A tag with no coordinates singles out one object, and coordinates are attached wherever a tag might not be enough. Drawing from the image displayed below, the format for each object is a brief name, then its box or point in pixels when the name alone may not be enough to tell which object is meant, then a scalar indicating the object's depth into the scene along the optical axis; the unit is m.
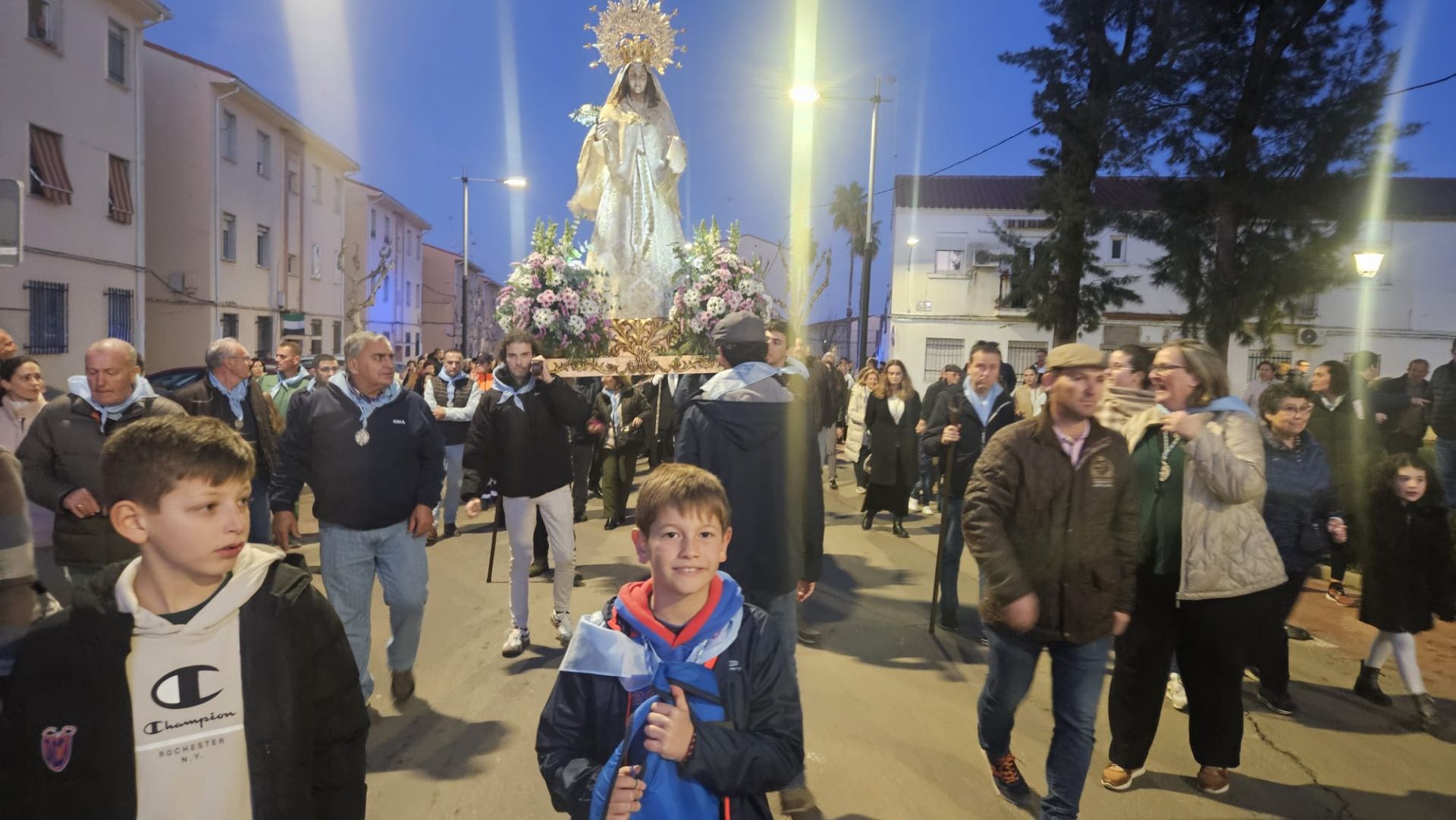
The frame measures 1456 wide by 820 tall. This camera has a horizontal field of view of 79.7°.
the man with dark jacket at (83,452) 4.09
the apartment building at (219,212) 22.78
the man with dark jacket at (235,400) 6.56
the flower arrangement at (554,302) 8.04
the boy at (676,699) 2.03
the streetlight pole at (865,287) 20.38
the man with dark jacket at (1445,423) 8.76
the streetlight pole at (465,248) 28.69
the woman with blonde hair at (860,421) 11.88
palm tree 60.59
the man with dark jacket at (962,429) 6.20
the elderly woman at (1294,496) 4.75
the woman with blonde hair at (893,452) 9.73
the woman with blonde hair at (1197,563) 3.75
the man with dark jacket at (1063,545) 3.35
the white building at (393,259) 38.53
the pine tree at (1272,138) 13.03
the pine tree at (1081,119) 14.24
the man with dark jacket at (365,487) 4.48
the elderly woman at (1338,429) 7.40
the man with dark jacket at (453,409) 9.26
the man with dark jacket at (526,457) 5.61
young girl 4.80
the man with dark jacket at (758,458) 4.04
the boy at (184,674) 1.84
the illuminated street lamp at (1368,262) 11.55
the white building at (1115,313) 33.94
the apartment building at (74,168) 15.55
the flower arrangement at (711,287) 8.45
